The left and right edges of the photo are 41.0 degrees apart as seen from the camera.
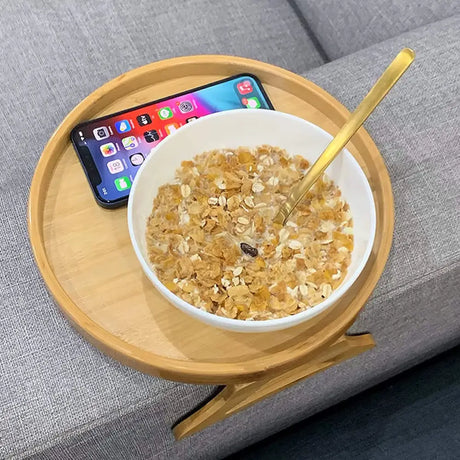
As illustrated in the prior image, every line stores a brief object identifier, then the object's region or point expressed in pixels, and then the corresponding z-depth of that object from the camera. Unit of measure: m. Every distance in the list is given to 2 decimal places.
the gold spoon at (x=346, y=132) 0.67
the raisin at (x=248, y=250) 0.73
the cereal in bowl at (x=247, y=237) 0.71
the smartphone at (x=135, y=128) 0.81
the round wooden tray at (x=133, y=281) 0.71
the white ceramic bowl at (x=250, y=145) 0.73
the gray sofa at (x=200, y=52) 0.78
